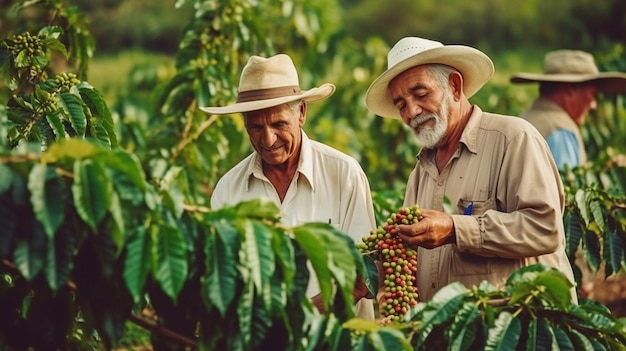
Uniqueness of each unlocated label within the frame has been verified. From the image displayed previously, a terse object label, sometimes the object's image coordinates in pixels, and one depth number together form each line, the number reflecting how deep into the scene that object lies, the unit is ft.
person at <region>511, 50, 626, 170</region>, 16.69
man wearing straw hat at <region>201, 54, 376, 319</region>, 11.03
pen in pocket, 10.61
